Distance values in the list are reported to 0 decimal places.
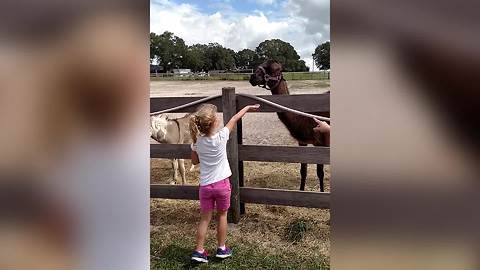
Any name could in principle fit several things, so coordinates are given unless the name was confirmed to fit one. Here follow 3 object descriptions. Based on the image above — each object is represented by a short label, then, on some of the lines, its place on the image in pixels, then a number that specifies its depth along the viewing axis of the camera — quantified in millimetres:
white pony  4566
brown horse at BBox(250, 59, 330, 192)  3843
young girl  2486
